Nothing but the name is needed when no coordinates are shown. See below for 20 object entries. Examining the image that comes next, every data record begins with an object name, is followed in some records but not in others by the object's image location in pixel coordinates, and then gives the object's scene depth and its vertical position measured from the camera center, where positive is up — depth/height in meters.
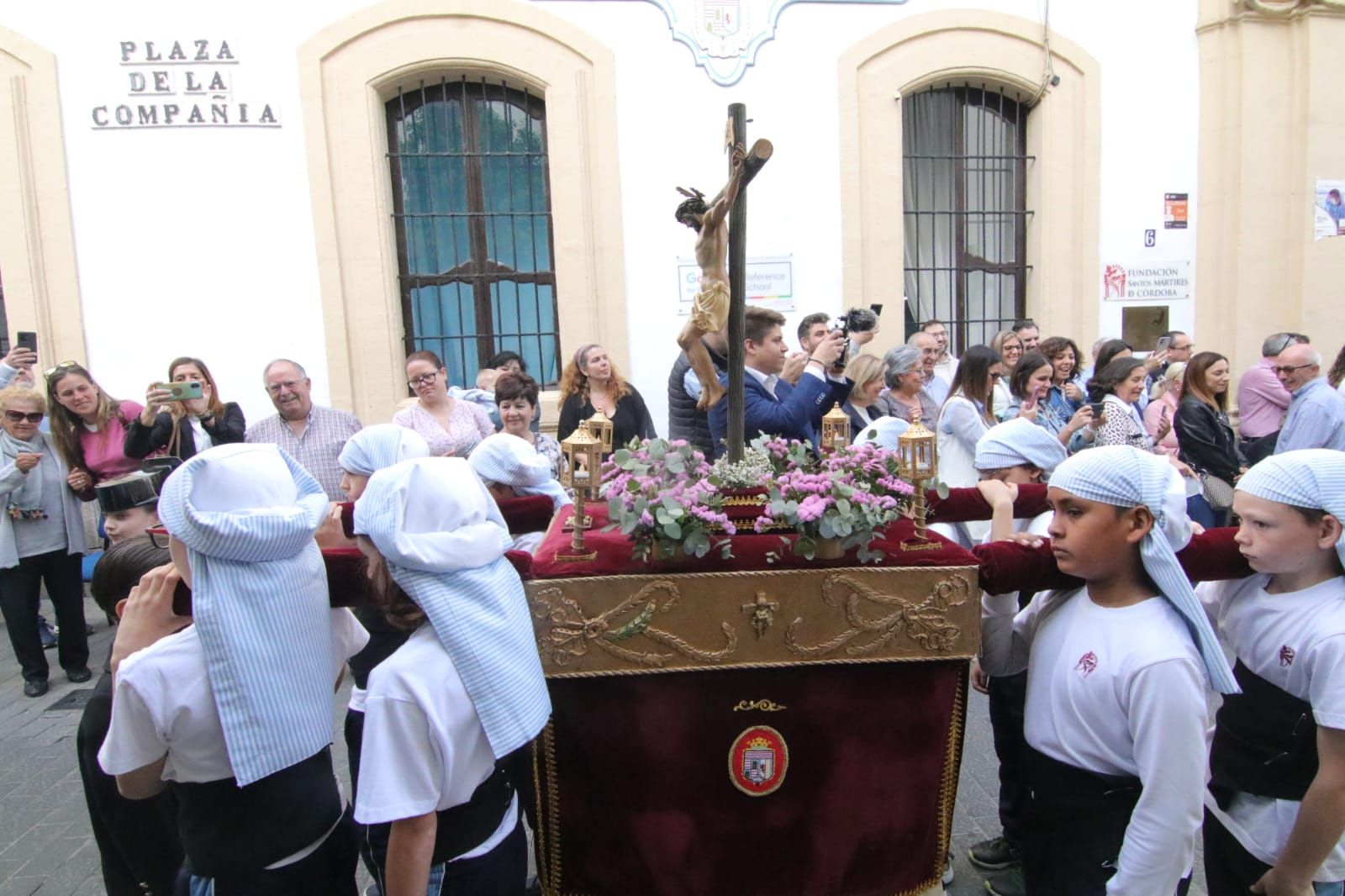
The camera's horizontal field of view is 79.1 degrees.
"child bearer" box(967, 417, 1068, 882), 2.38 -1.04
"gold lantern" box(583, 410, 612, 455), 2.07 -0.20
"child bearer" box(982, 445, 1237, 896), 1.49 -0.70
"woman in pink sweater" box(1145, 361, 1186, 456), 5.38 -0.54
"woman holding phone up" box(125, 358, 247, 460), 4.08 -0.26
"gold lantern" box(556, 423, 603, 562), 1.88 -0.27
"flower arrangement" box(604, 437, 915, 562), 1.74 -0.35
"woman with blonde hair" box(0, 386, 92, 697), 4.19 -0.86
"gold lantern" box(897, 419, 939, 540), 1.96 -0.29
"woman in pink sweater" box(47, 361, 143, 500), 4.17 -0.29
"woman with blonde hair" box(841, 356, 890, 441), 3.90 -0.23
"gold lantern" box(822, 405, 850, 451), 2.69 -0.29
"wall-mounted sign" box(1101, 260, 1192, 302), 7.08 +0.39
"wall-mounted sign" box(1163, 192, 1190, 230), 7.04 +0.99
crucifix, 2.27 +0.24
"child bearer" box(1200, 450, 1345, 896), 1.49 -0.72
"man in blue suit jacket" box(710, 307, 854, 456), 2.52 -0.16
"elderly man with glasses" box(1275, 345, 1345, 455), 4.54 -0.49
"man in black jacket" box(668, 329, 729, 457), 2.93 -0.23
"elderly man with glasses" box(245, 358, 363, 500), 4.11 -0.33
